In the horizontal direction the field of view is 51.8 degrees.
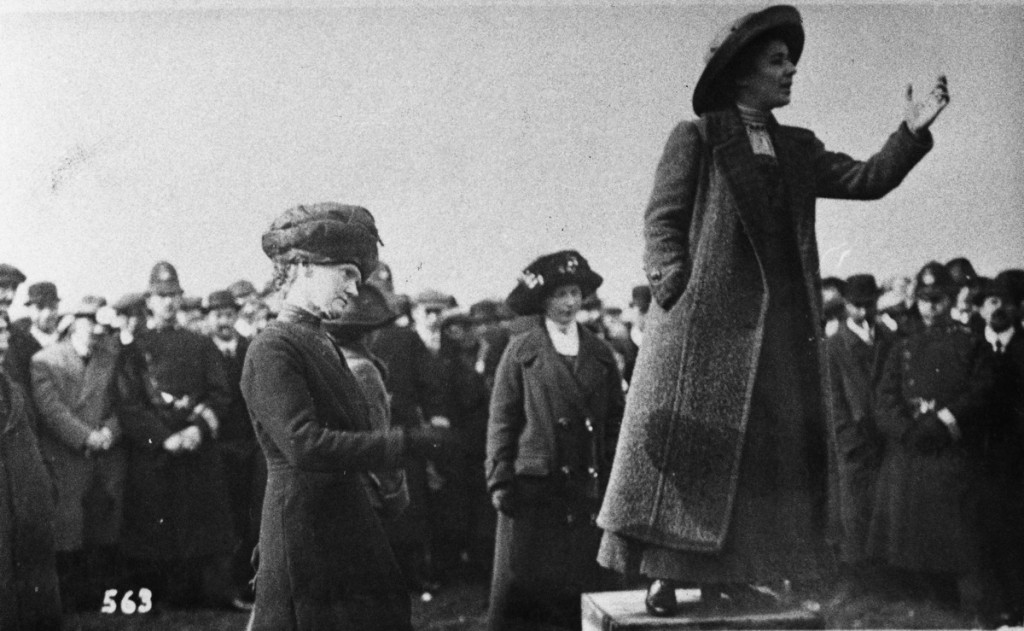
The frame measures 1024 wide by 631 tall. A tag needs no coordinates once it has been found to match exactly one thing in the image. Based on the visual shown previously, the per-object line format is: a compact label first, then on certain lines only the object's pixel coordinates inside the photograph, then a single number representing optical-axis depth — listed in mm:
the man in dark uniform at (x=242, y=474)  4293
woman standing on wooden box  3943
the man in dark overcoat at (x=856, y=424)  4344
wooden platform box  3926
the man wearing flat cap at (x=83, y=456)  4352
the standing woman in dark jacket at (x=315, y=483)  3729
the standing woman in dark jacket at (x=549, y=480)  4223
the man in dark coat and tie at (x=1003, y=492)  4453
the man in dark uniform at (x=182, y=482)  4328
